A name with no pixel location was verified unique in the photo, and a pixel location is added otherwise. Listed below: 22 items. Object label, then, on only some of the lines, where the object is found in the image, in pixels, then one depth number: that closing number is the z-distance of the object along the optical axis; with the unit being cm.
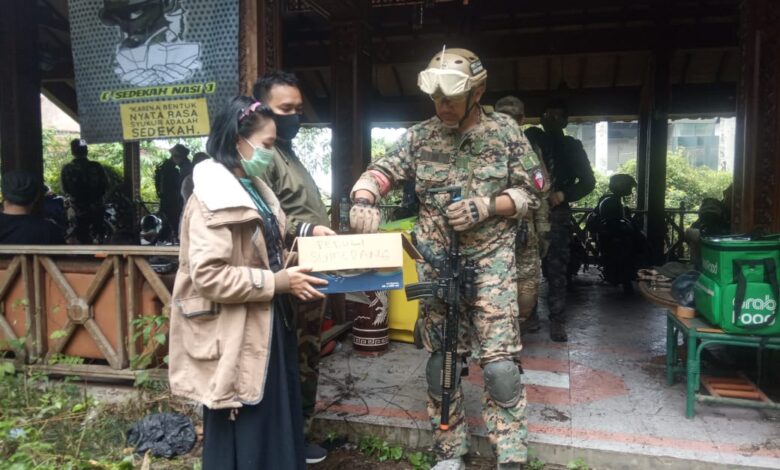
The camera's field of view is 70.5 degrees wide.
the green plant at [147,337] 337
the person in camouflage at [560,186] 475
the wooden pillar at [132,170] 977
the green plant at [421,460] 293
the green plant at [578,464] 279
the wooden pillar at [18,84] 443
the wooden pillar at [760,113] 352
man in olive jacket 268
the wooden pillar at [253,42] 326
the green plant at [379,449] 302
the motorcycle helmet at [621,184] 706
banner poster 331
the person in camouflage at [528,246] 411
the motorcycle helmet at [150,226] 827
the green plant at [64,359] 373
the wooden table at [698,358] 305
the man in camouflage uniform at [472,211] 255
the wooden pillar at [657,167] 691
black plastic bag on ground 301
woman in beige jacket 192
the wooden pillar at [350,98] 507
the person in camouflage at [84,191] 796
